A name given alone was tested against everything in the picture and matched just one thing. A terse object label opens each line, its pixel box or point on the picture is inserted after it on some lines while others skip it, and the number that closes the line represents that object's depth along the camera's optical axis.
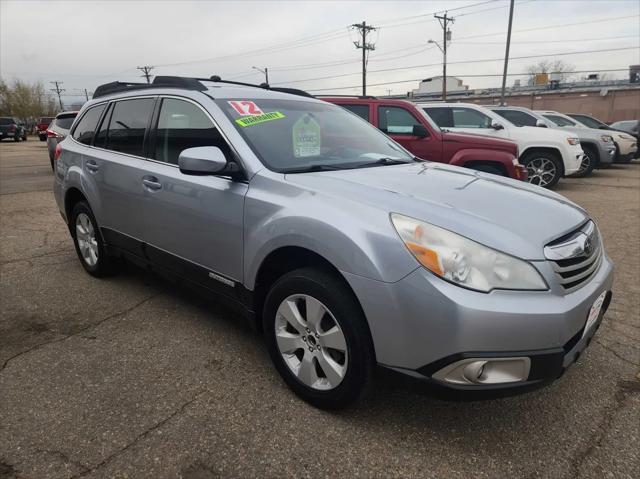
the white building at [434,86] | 50.59
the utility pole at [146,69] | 65.31
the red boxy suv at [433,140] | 7.23
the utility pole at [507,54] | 27.31
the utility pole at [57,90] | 96.72
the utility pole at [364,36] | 42.34
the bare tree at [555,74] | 47.25
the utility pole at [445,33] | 39.16
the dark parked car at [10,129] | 33.28
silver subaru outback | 1.88
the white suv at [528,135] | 9.45
